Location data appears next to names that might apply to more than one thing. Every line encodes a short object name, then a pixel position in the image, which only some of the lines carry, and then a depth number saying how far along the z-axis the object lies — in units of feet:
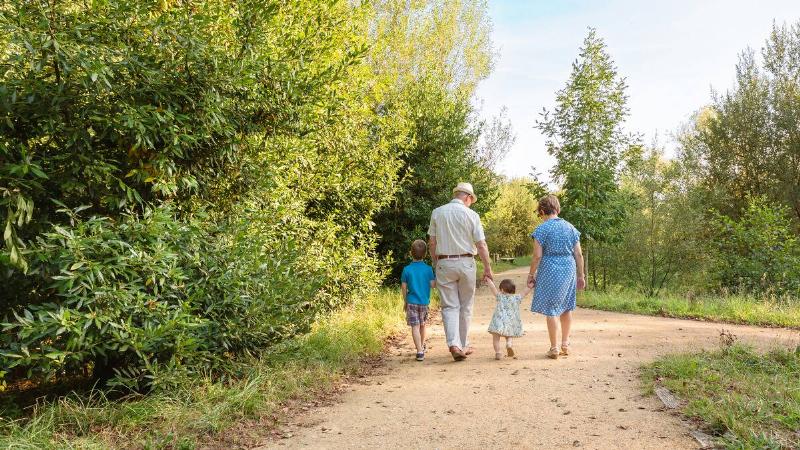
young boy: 25.39
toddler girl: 23.99
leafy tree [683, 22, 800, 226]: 76.18
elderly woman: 23.58
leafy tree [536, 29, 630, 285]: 51.19
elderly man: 24.13
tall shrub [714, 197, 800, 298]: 47.52
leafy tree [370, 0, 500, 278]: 54.13
